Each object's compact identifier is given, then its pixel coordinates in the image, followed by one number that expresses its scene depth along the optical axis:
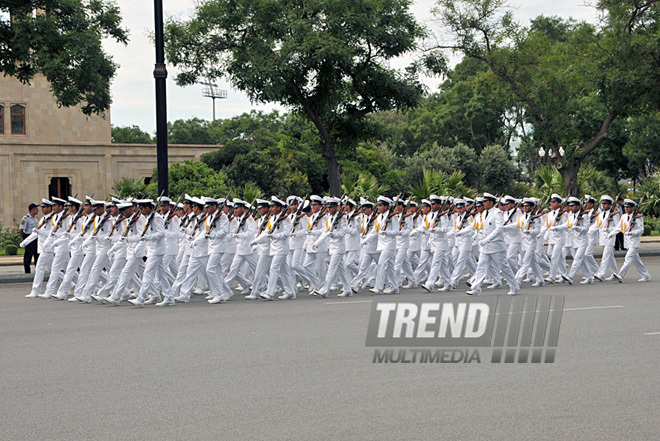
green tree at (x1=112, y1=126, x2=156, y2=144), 70.81
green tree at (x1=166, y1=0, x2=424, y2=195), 24.72
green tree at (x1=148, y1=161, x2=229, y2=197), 37.16
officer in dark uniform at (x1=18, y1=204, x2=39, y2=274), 20.02
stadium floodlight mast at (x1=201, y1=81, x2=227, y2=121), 72.12
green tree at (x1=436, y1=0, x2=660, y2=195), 29.19
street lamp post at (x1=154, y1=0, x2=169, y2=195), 18.36
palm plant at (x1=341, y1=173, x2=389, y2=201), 28.46
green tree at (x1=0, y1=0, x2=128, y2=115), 21.41
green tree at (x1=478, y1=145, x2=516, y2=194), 55.34
